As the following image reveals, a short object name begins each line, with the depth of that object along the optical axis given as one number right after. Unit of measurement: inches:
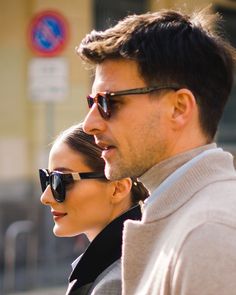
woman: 202.4
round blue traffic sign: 846.5
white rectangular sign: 825.5
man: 150.3
